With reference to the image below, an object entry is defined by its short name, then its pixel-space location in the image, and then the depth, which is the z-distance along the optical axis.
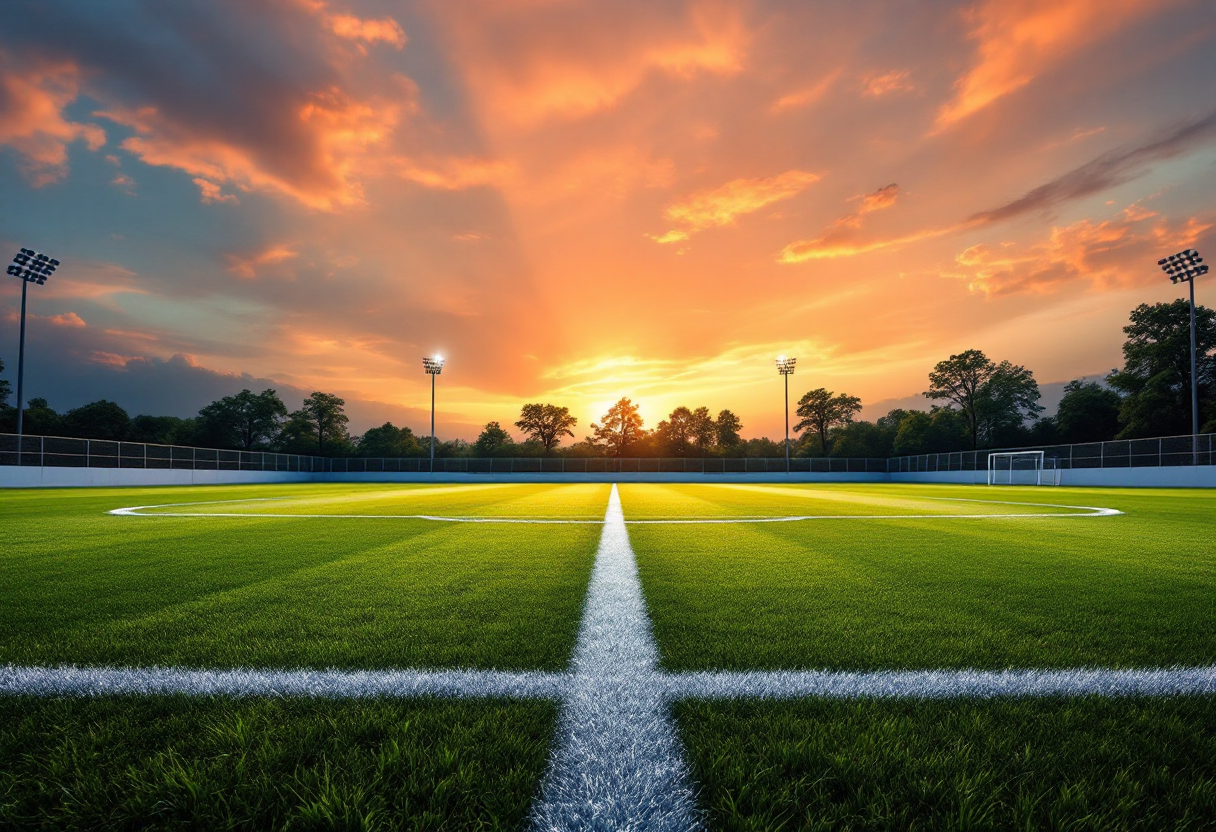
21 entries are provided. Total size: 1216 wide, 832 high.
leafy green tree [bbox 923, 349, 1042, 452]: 54.06
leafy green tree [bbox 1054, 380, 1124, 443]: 46.97
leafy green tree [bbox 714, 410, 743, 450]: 74.62
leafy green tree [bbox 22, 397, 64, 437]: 51.88
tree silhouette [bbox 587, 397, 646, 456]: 71.69
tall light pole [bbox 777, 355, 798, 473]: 49.72
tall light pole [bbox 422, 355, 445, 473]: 48.28
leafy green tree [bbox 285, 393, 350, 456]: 65.94
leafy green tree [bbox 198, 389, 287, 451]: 64.94
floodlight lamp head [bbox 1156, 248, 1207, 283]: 29.09
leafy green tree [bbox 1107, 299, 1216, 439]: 38.84
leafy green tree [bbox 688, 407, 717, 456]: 75.19
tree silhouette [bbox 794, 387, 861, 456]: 68.12
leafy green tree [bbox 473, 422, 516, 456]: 67.81
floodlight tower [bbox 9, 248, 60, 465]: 27.73
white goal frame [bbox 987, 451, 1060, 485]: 30.06
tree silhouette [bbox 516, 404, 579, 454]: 72.88
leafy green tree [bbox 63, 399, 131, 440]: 56.47
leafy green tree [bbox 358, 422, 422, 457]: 64.06
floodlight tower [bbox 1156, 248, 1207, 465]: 29.08
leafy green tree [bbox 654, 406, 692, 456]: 74.50
